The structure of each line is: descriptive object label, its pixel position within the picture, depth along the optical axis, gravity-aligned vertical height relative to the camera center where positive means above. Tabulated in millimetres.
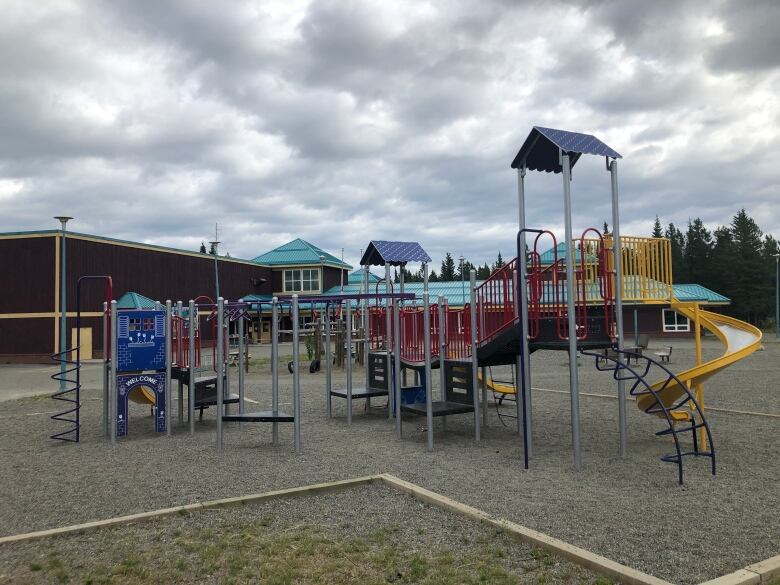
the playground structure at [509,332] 7930 -179
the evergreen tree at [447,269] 127938 +10117
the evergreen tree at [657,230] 104562 +13915
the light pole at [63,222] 19414 +3312
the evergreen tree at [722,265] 71625 +5518
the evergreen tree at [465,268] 122944 +9939
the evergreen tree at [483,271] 113050 +9262
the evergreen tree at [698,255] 79688 +7538
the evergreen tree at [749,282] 68500 +3373
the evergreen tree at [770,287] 68375 +2737
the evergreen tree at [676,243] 89675 +10961
